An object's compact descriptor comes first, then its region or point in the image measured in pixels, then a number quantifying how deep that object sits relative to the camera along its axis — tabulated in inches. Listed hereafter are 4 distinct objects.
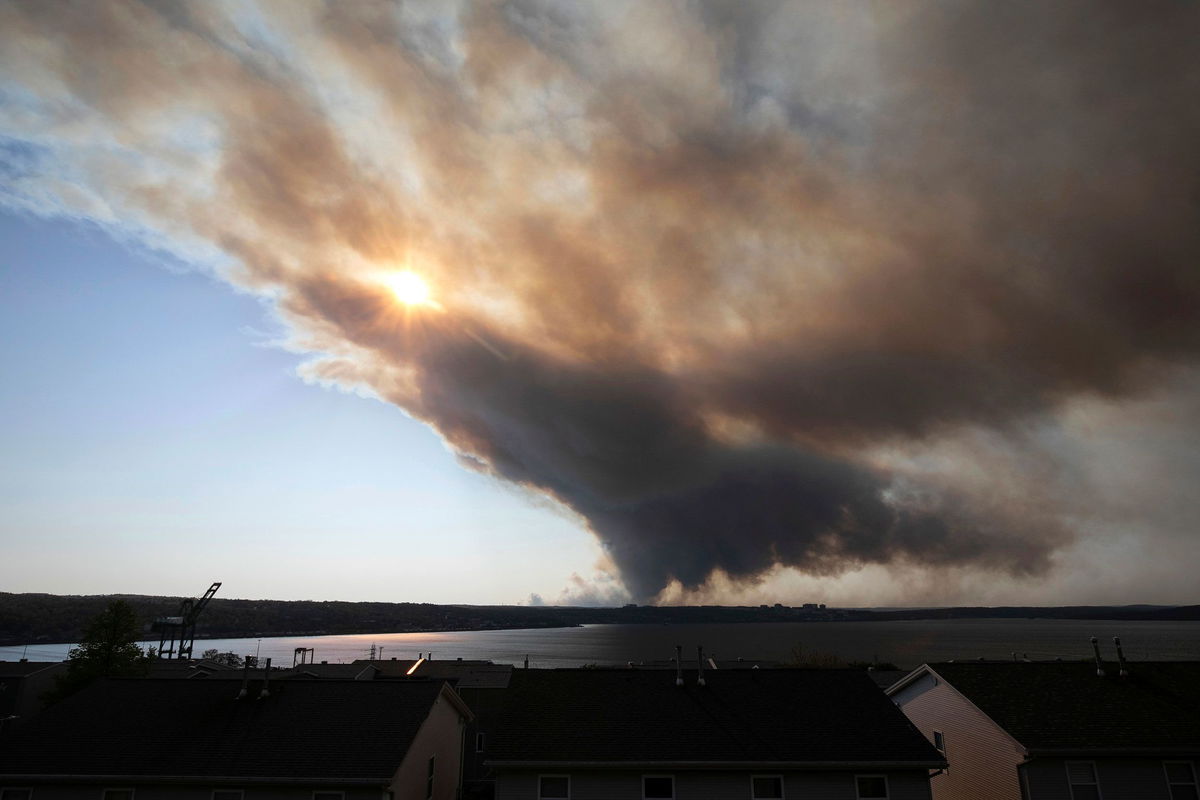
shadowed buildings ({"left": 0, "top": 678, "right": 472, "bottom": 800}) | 1068.5
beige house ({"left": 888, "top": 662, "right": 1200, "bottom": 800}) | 1114.7
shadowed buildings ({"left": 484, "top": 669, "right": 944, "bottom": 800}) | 1071.0
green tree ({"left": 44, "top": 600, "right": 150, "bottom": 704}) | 2335.1
